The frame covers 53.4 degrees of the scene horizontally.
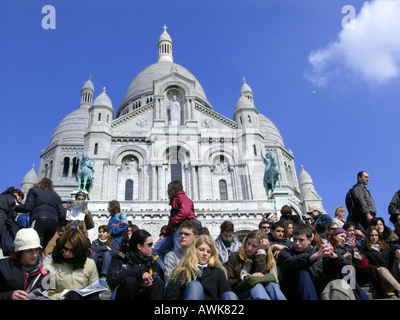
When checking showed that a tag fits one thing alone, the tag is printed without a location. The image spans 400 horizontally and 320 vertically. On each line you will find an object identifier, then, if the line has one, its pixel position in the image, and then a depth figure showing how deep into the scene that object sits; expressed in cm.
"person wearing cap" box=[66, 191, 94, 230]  1019
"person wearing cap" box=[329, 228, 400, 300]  714
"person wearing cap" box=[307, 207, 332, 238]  1125
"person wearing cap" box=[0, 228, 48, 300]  534
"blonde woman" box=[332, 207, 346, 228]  1162
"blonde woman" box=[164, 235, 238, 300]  544
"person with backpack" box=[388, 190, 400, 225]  1061
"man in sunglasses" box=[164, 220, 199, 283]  653
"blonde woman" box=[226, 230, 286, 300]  637
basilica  2392
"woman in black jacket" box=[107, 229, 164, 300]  563
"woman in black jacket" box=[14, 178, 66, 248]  852
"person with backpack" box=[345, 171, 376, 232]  1102
